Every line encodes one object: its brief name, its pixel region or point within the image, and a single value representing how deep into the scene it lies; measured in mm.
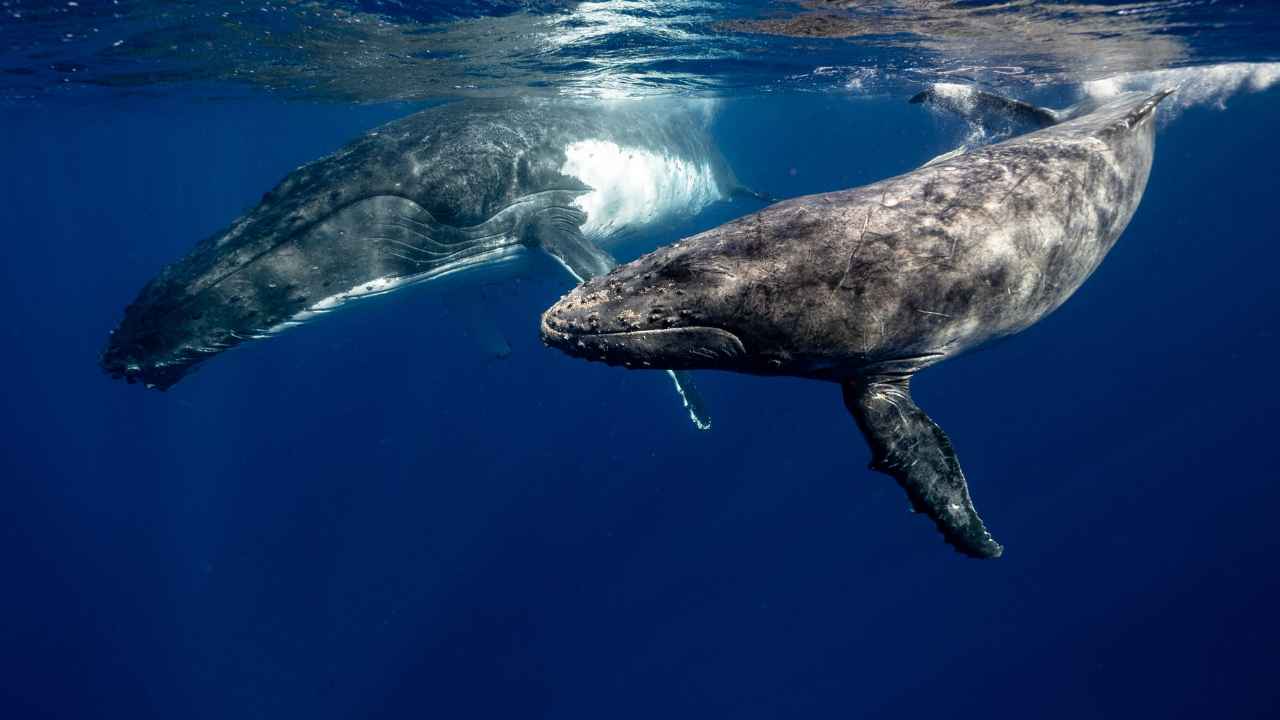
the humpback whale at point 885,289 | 3277
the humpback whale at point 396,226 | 6355
